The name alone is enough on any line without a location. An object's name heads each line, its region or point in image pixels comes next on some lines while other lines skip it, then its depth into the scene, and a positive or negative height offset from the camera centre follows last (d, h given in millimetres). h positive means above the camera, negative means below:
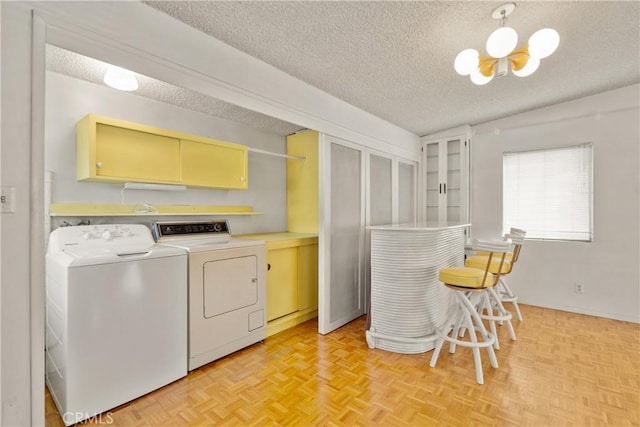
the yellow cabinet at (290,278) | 2959 -683
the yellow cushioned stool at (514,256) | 2557 -435
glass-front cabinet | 4270 +537
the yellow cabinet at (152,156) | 2133 +467
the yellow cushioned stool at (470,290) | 2146 -562
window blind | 3568 +274
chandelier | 1740 +1010
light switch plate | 1296 +58
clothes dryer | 2250 -595
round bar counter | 2553 -639
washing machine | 1688 -648
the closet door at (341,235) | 2977 -224
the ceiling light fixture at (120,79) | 2078 +933
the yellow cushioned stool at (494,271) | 2570 -527
